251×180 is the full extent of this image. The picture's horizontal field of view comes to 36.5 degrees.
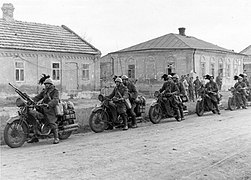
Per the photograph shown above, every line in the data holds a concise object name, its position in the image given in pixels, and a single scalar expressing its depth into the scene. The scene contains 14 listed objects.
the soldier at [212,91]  16.67
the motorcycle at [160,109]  14.00
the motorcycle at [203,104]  16.36
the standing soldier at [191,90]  25.42
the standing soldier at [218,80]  32.91
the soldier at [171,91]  14.49
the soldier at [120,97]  12.09
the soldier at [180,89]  14.82
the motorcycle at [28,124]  8.75
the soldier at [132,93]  12.73
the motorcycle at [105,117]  11.48
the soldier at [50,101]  9.47
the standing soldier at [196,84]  26.63
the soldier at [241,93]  19.58
